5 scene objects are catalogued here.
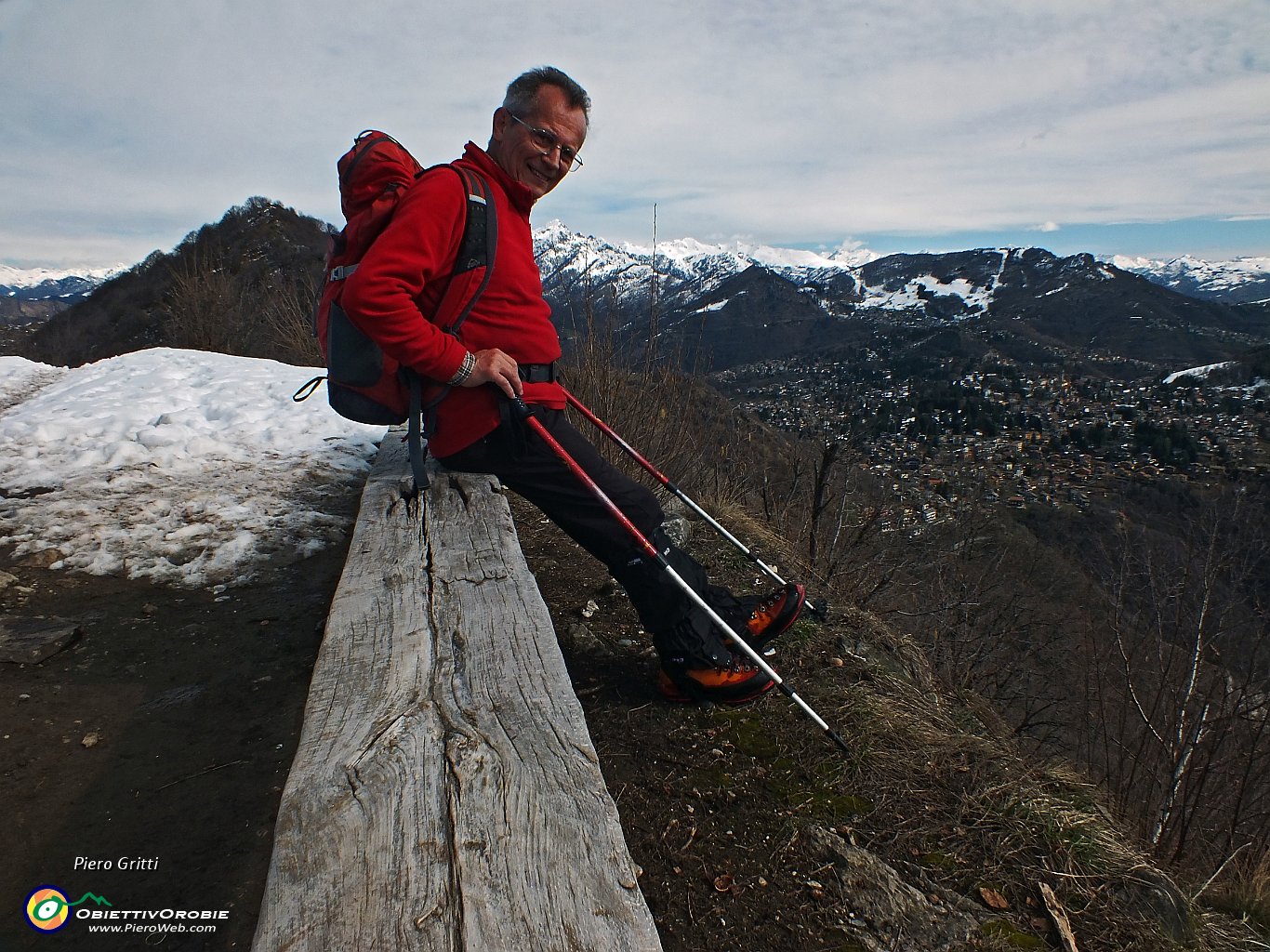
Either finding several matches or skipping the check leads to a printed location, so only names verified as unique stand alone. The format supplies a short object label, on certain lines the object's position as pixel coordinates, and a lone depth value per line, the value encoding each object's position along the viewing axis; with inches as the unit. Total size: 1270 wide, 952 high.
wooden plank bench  48.8
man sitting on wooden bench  110.5
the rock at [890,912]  80.0
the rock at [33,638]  116.7
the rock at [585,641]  138.6
